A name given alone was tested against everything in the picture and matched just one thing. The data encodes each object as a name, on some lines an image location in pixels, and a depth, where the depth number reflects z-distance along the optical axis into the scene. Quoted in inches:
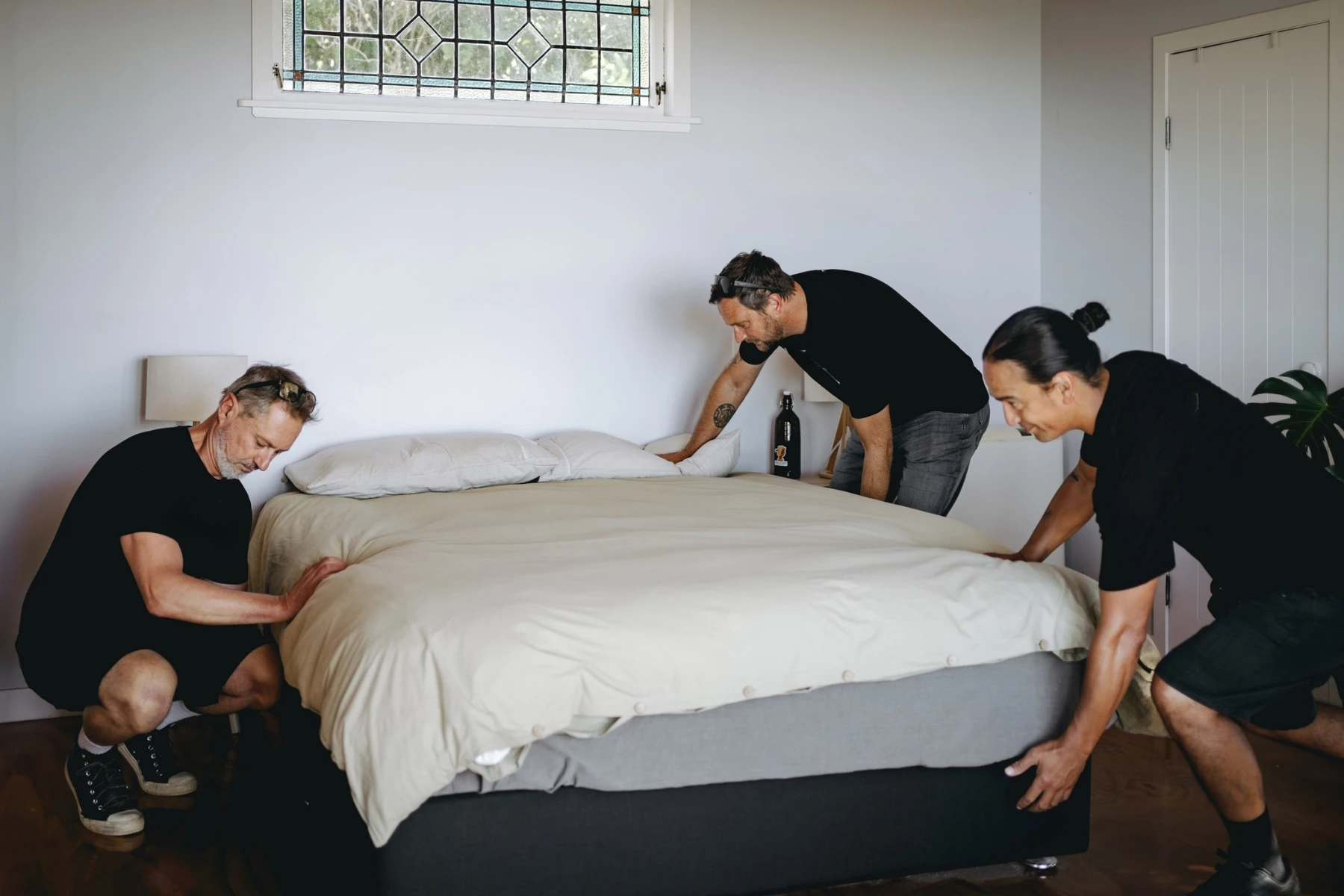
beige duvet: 66.3
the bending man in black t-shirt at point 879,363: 119.4
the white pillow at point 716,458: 143.2
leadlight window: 145.9
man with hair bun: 75.0
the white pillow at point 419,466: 126.1
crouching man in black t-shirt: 91.0
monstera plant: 114.7
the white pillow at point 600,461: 135.4
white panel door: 132.1
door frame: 128.6
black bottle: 157.6
